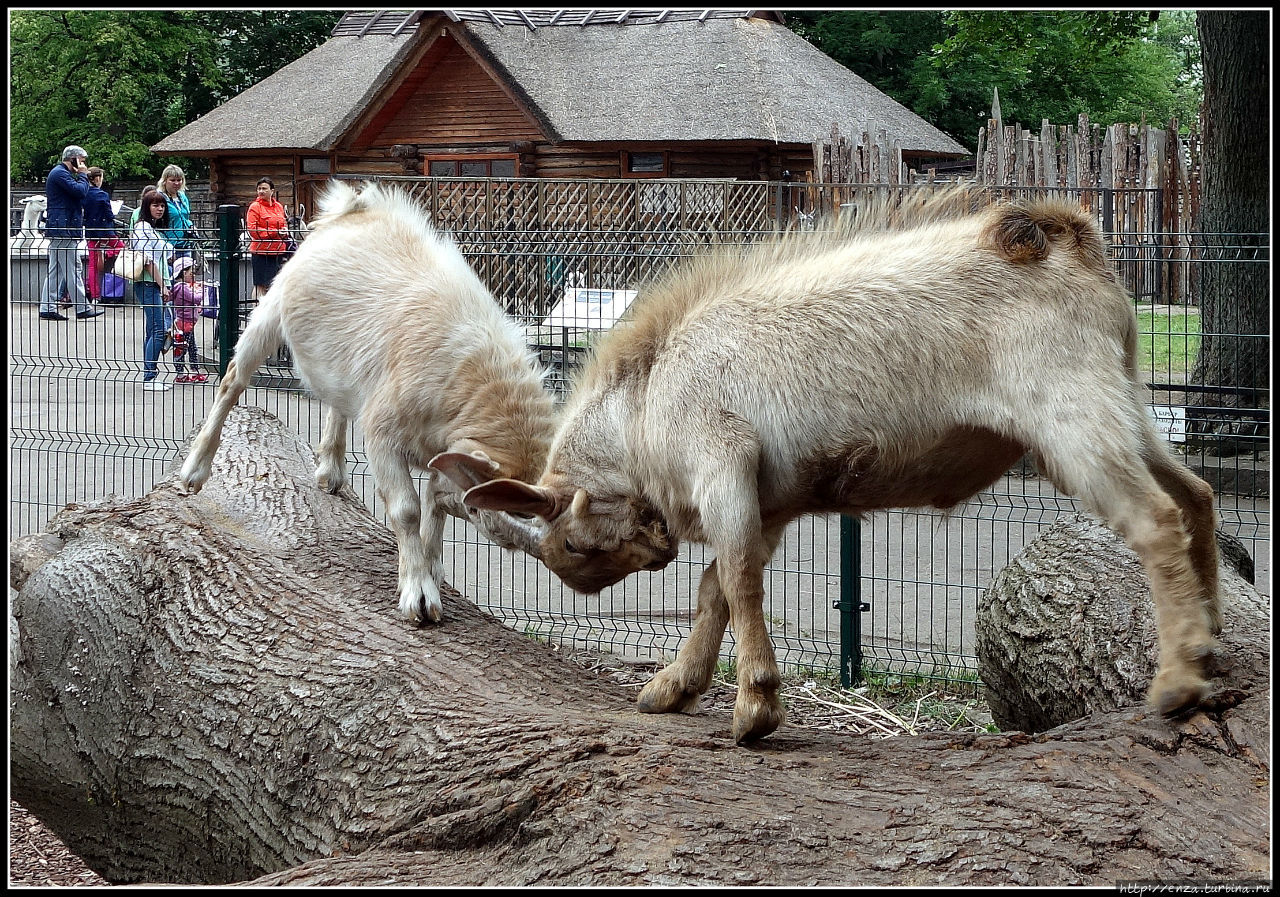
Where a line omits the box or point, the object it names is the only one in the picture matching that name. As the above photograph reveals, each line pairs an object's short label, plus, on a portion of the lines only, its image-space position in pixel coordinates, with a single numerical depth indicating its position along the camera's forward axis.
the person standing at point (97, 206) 19.30
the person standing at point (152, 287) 9.52
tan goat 3.48
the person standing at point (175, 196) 17.95
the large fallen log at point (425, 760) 3.04
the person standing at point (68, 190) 18.52
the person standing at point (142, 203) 17.22
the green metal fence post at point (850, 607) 6.88
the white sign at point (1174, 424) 8.42
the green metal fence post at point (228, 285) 8.04
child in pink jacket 10.08
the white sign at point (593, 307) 8.59
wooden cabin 28.84
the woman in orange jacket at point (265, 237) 9.01
